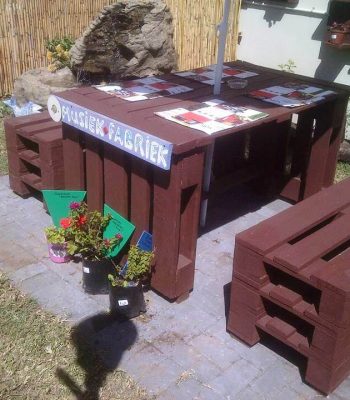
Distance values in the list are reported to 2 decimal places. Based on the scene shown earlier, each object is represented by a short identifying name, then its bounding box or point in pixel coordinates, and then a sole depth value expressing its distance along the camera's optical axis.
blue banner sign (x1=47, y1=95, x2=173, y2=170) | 3.37
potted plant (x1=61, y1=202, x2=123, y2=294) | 3.88
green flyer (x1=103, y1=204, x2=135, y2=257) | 3.97
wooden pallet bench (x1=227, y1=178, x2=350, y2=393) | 2.93
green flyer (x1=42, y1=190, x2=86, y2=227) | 4.45
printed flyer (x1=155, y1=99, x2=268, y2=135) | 3.69
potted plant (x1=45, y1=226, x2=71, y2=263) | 4.08
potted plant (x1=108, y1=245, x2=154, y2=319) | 3.64
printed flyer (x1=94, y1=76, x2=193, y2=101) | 4.36
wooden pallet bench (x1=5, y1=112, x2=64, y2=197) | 4.75
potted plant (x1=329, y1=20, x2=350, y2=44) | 6.00
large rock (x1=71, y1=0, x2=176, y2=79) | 7.61
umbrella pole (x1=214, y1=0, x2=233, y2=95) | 4.10
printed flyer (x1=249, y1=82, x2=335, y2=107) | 4.43
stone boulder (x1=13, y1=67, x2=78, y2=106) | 7.34
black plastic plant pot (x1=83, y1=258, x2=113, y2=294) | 3.86
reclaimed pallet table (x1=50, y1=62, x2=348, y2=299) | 3.50
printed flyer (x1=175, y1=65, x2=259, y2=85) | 5.05
